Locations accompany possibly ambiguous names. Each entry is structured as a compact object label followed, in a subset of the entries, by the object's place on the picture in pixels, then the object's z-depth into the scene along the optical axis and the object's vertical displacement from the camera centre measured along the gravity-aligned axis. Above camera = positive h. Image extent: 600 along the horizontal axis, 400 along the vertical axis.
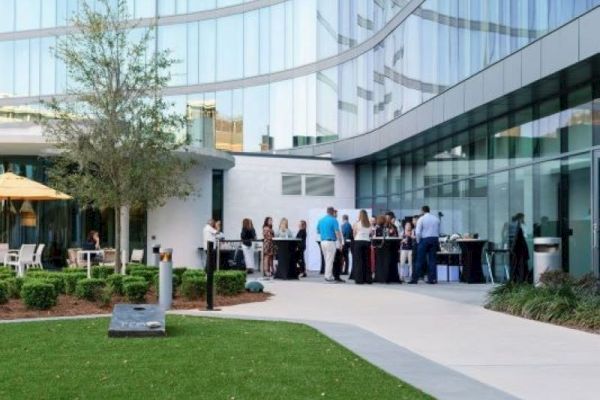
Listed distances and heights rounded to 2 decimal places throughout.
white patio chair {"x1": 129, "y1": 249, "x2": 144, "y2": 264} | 24.83 -0.82
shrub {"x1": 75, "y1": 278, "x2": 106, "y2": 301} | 14.78 -1.06
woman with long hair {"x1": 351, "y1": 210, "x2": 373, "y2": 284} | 20.81 -0.58
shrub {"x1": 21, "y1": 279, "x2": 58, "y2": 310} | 13.72 -1.10
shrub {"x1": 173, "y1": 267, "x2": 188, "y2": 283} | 17.71 -0.95
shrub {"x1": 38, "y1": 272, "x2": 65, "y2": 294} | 15.17 -0.97
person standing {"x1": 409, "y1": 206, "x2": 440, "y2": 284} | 21.05 -0.39
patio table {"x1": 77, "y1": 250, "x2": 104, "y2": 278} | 21.50 -0.65
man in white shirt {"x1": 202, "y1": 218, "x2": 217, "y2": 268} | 24.78 -0.15
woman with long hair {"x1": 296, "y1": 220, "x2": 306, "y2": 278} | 23.97 -0.61
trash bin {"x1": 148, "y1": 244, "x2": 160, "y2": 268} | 15.09 -0.41
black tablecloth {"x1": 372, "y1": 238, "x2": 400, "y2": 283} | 21.41 -0.89
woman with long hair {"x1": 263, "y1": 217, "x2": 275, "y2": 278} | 24.61 -0.58
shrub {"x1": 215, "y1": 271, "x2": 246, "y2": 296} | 16.31 -1.07
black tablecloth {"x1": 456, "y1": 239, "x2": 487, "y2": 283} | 21.10 -0.81
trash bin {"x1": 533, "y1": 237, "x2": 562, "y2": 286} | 15.46 -0.52
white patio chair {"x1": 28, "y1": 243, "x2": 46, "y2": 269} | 22.20 -0.79
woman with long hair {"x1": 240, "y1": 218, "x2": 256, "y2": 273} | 26.36 -0.48
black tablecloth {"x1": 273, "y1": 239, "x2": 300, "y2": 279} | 23.05 -0.82
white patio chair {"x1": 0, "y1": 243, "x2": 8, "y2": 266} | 23.37 -0.66
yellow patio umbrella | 20.98 +0.93
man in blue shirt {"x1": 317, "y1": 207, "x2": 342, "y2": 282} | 21.64 -0.29
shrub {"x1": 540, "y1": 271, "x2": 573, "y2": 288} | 13.85 -0.86
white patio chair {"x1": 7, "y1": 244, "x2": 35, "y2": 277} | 20.33 -0.73
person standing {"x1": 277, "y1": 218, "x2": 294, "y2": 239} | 25.16 -0.10
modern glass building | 17.19 +3.90
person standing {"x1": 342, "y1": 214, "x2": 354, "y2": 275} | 23.80 -0.29
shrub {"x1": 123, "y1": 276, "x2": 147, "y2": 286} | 15.05 -0.93
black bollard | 14.00 -0.87
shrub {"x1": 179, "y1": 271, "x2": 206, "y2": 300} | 15.56 -1.12
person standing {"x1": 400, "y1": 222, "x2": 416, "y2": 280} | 22.22 -0.51
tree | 17.53 +2.13
